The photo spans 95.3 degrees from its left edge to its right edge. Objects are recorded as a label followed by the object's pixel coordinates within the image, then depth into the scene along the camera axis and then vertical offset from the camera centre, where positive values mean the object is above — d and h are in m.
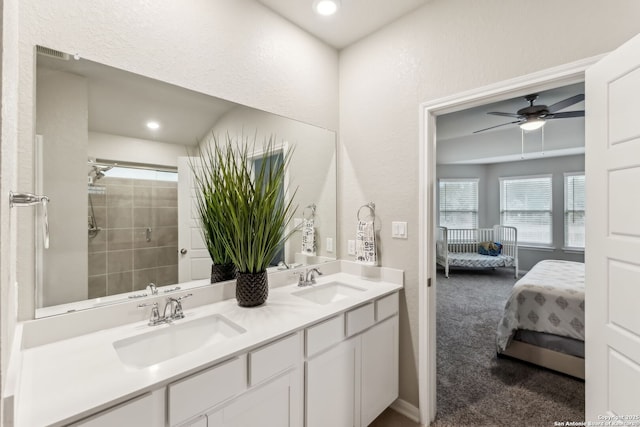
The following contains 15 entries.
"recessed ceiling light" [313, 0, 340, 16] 1.77 +1.28
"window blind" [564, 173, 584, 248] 5.50 +0.06
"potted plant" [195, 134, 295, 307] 1.49 -0.05
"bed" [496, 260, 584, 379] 2.35 -0.95
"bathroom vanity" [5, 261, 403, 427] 0.84 -0.54
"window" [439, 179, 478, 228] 6.69 +0.23
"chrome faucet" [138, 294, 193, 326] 1.30 -0.45
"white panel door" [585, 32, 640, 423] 1.11 -0.09
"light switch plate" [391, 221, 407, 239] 1.96 -0.11
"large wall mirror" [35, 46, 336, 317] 1.17 +0.16
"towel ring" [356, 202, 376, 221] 2.13 +0.04
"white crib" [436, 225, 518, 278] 5.84 -0.74
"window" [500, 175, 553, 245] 5.91 +0.13
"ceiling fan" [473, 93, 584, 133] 2.89 +1.02
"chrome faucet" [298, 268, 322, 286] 1.97 -0.45
